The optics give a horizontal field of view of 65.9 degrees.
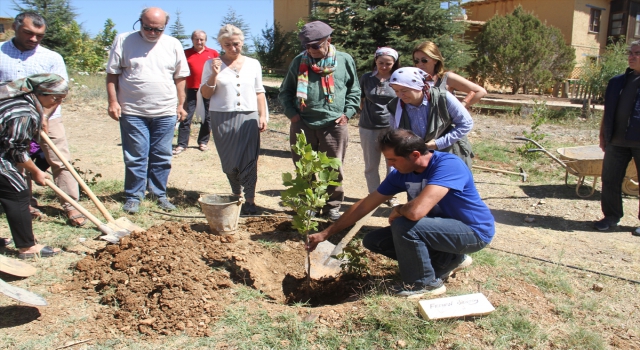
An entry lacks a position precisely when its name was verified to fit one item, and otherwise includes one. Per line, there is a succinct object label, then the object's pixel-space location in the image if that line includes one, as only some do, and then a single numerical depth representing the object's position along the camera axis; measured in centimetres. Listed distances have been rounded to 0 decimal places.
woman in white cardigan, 462
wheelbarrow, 579
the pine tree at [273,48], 2316
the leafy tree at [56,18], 1873
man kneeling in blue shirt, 302
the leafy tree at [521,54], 1611
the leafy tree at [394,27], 1097
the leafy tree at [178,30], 2194
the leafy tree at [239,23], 2665
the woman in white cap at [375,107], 460
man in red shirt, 744
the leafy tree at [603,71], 1398
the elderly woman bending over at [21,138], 337
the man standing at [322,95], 439
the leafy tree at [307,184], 349
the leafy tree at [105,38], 2034
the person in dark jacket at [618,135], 471
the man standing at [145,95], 460
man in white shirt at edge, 411
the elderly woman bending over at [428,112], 362
